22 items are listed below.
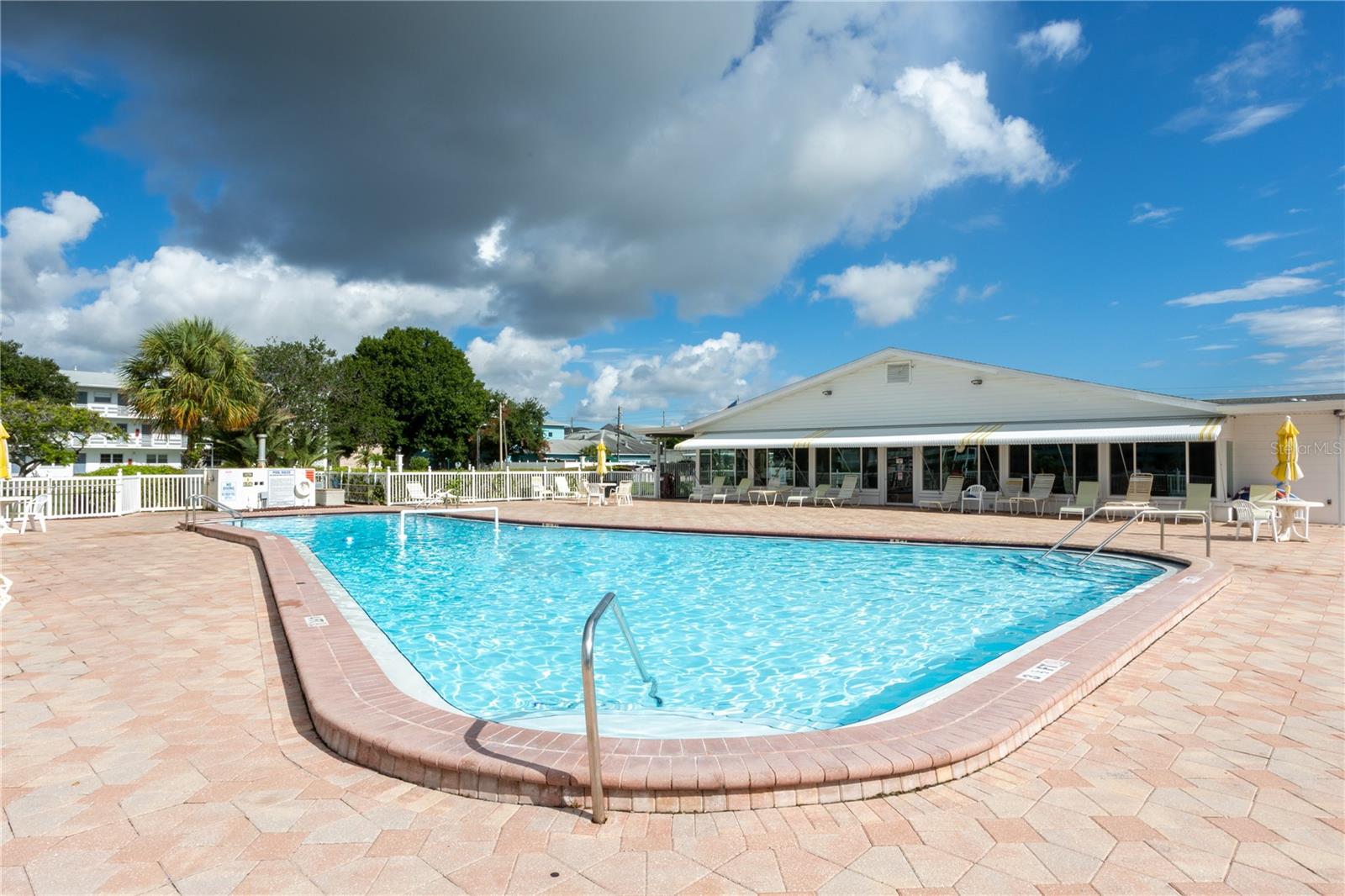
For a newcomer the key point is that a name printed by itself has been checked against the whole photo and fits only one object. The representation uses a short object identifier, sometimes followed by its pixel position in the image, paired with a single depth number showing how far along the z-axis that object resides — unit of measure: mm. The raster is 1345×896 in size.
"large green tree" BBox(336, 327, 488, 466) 47875
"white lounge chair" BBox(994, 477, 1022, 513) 20938
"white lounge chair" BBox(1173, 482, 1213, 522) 17719
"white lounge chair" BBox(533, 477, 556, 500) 26859
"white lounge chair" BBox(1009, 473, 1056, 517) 20453
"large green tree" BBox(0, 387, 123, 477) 25703
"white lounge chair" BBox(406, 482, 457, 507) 23031
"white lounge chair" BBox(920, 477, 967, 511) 22094
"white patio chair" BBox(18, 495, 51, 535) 16172
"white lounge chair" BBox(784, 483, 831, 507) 24047
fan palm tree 23031
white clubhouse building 18047
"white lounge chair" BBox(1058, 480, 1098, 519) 18891
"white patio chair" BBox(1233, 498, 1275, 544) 14008
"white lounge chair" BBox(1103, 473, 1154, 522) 18625
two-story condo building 49750
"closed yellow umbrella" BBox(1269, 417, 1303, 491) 14805
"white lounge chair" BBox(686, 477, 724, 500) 27300
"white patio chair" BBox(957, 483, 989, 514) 20942
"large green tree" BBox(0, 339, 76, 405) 46719
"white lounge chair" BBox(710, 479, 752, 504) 26250
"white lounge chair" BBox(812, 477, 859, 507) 23719
